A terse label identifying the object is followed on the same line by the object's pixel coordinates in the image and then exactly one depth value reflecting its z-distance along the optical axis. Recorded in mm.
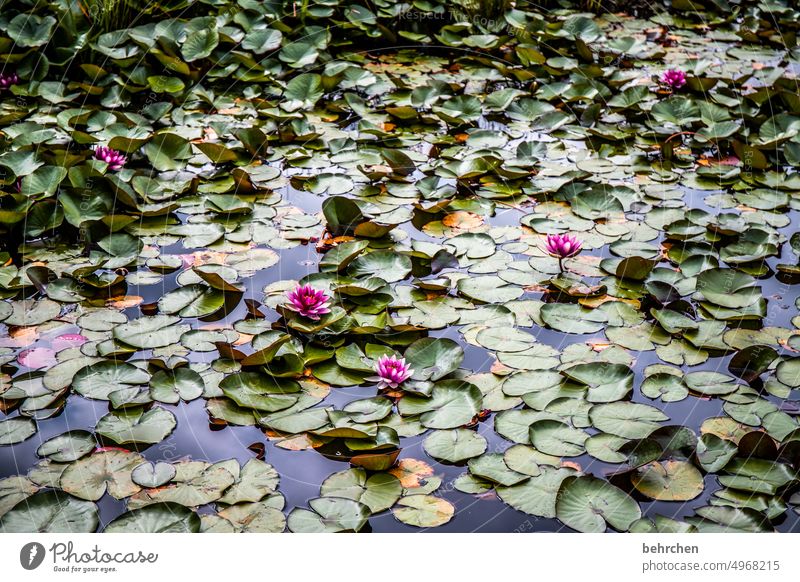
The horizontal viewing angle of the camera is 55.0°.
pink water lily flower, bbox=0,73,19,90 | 4641
